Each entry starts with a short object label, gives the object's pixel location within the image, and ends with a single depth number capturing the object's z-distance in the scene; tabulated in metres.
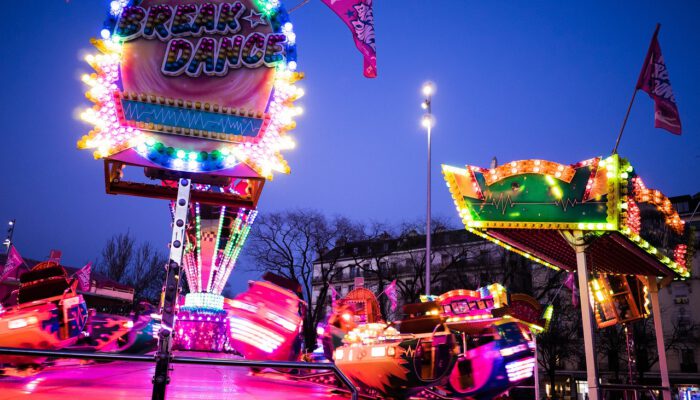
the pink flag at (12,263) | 20.69
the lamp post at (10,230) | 32.35
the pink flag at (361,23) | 9.09
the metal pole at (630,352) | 12.01
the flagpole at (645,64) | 10.59
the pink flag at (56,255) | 18.47
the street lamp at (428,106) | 20.34
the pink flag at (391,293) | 23.92
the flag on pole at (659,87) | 10.88
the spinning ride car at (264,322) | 9.92
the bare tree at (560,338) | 33.80
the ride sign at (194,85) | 6.04
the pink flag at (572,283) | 15.95
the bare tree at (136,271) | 51.50
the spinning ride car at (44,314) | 7.72
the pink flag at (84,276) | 25.59
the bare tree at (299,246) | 34.75
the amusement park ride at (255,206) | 6.18
